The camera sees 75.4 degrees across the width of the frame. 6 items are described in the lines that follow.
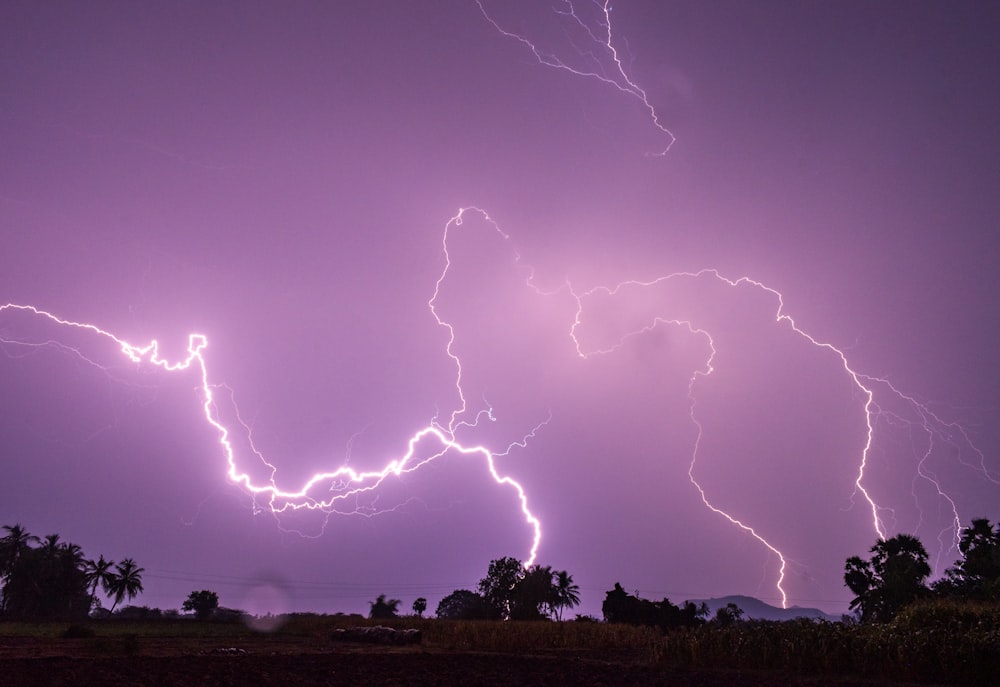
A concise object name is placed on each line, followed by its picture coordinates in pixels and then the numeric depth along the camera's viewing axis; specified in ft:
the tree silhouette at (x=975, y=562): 107.86
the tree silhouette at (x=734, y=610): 140.31
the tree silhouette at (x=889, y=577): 123.13
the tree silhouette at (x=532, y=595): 146.51
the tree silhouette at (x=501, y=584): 162.09
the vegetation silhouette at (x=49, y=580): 154.30
